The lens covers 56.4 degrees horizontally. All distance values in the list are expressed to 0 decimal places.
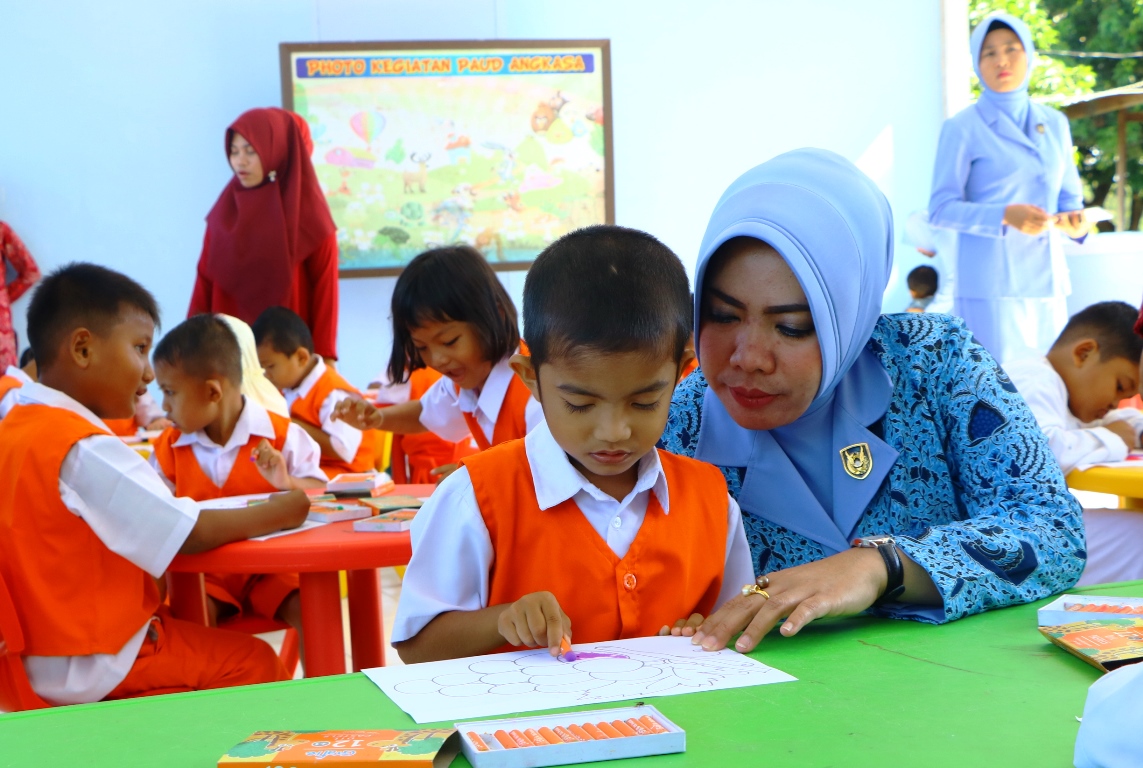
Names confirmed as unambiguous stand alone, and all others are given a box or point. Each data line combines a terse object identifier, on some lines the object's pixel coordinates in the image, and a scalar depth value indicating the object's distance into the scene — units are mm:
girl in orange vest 2744
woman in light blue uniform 4656
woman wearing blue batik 1380
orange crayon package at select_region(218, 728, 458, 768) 740
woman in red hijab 4734
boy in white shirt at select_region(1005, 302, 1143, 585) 2744
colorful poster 6074
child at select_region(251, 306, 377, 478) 3725
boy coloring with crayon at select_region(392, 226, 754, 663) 1282
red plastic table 2002
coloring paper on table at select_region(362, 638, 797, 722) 928
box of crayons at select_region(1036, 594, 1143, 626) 1126
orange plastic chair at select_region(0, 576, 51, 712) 1824
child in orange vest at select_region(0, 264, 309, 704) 1938
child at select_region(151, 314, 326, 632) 2779
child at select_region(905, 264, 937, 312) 6875
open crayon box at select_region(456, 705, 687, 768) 771
